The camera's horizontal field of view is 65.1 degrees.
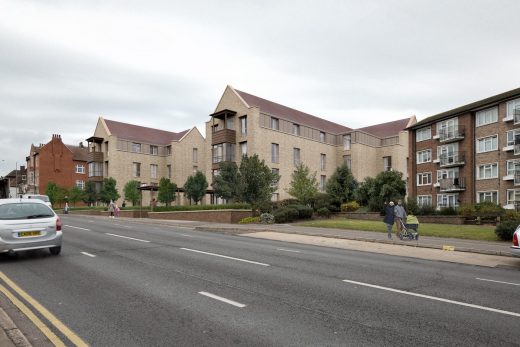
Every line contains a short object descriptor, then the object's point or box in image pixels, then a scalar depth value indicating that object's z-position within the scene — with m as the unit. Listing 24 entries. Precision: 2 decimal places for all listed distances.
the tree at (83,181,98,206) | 55.97
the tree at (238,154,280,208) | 32.62
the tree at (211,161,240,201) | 35.50
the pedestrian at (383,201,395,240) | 18.94
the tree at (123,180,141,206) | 53.16
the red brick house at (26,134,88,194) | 77.00
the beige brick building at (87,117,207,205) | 58.22
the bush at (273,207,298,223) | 28.17
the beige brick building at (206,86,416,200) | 46.00
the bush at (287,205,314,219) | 29.64
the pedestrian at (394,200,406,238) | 18.89
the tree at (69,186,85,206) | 58.94
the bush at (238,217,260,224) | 28.44
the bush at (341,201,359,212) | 33.41
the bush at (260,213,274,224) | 28.00
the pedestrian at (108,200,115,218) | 39.10
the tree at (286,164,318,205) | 35.06
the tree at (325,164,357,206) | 40.62
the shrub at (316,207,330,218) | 31.42
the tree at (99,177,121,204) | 52.62
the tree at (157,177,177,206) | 46.41
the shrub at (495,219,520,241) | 16.89
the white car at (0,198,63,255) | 10.28
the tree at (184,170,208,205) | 46.88
